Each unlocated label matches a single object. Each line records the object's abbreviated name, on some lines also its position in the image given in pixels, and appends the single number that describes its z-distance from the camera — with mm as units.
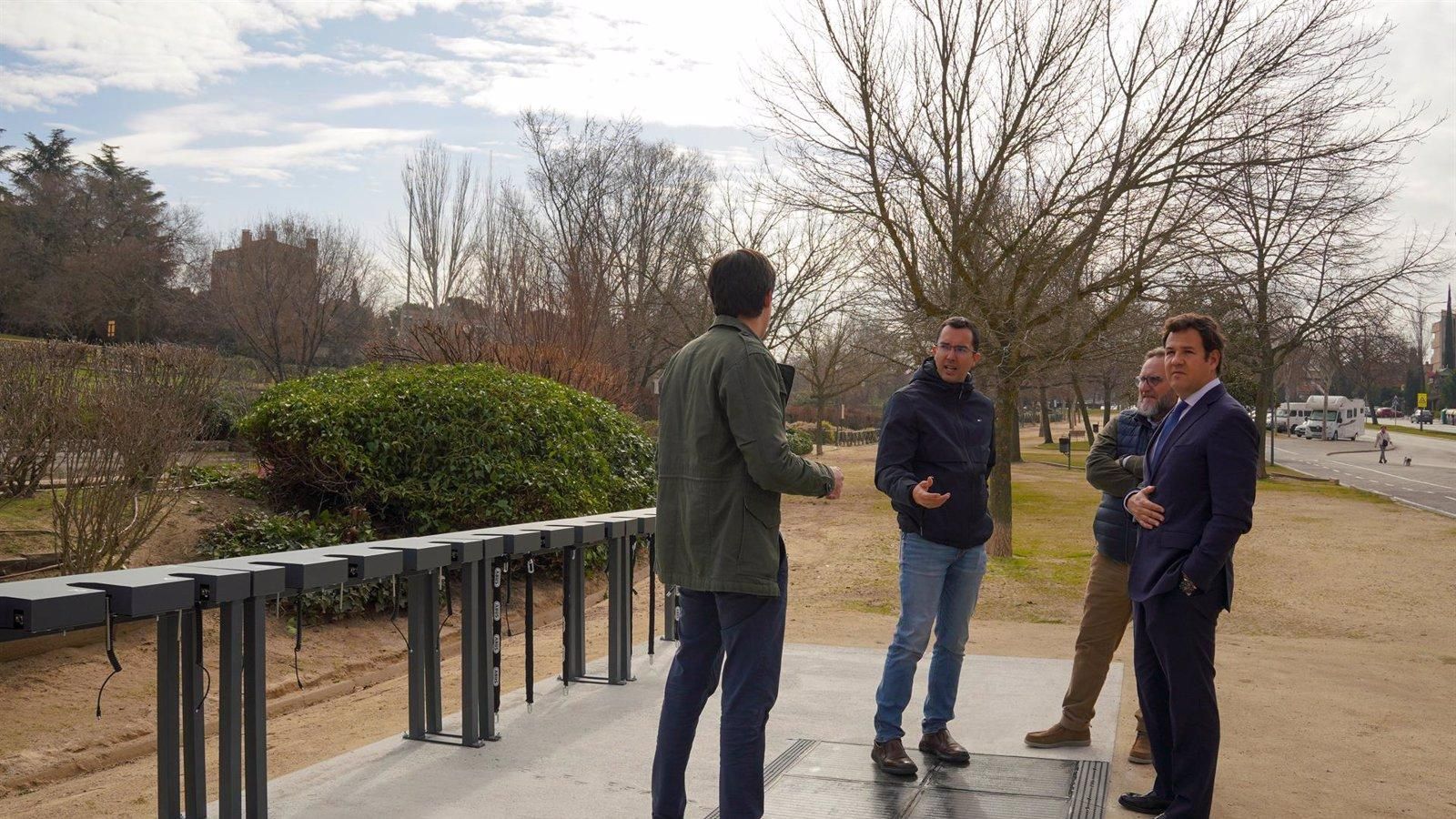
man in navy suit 3863
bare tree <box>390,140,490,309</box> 39062
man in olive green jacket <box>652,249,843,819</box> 3623
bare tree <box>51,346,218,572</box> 8703
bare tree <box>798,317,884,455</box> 36844
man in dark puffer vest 5000
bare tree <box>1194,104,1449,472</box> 13117
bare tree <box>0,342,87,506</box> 8859
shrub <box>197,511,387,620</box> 9352
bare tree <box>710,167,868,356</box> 31922
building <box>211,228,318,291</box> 33594
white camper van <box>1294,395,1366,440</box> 65750
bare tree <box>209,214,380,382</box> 31844
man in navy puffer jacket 4770
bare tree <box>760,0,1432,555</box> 13227
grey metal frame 3551
